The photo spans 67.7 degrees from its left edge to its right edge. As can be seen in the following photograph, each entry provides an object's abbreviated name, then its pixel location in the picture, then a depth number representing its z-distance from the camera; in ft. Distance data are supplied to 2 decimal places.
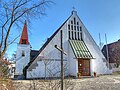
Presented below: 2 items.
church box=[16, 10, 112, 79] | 41.10
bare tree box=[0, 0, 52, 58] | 21.43
